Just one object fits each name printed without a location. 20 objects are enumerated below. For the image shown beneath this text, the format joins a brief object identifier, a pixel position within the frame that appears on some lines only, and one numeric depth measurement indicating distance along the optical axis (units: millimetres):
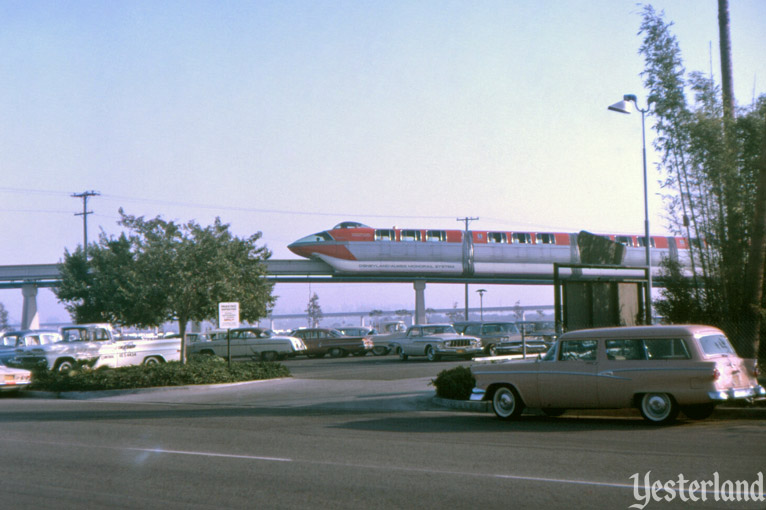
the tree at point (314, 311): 101938
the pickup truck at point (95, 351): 24891
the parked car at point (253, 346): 36469
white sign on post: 21391
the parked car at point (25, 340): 26812
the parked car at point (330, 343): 38750
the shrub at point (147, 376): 20562
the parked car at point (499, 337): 29562
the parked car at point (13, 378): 20719
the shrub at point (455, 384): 15211
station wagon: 10969
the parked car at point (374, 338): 39750
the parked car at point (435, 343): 30406
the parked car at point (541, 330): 29938
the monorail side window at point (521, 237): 60531
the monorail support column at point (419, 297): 62656
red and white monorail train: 56625
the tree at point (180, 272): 25156
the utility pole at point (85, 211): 60062
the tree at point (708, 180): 15844
